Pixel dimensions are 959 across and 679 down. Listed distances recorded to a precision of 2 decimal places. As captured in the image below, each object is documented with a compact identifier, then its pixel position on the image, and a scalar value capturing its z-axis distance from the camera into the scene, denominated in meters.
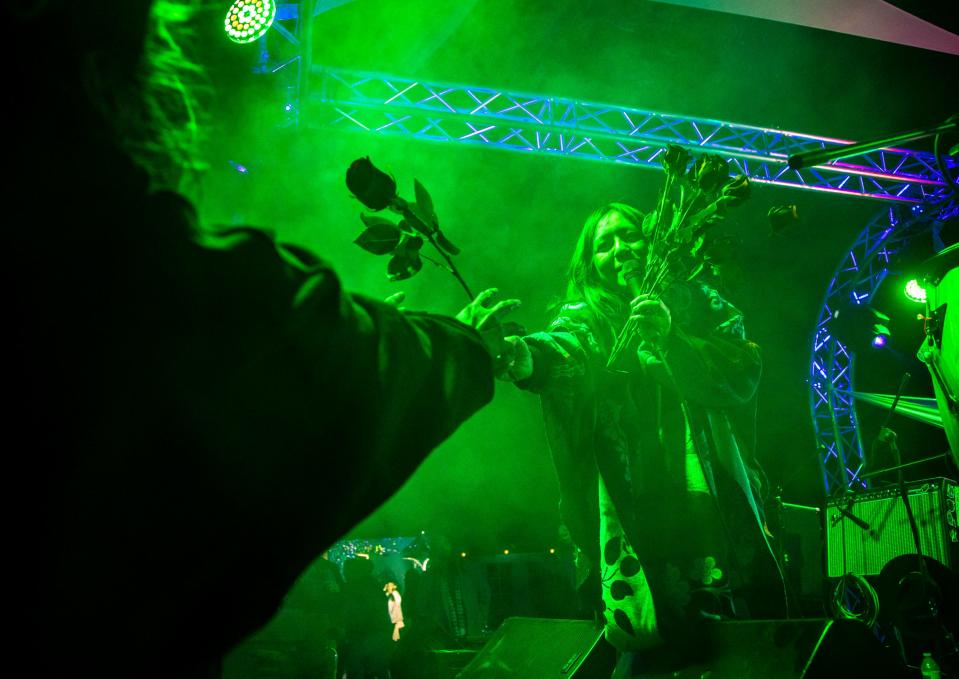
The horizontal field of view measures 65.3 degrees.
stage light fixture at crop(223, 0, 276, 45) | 4.70
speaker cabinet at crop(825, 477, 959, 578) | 5.25
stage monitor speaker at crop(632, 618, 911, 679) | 2.15
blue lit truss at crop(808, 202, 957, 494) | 7.23
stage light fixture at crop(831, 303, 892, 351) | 7.57
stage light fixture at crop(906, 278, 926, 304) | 6.97
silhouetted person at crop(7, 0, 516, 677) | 0.76
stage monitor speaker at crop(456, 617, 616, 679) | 2.67
